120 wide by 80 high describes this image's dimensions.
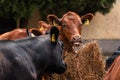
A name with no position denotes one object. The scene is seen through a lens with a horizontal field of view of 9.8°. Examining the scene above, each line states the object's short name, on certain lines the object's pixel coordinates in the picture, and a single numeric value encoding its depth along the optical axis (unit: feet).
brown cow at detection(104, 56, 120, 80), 24.38
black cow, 26.70
